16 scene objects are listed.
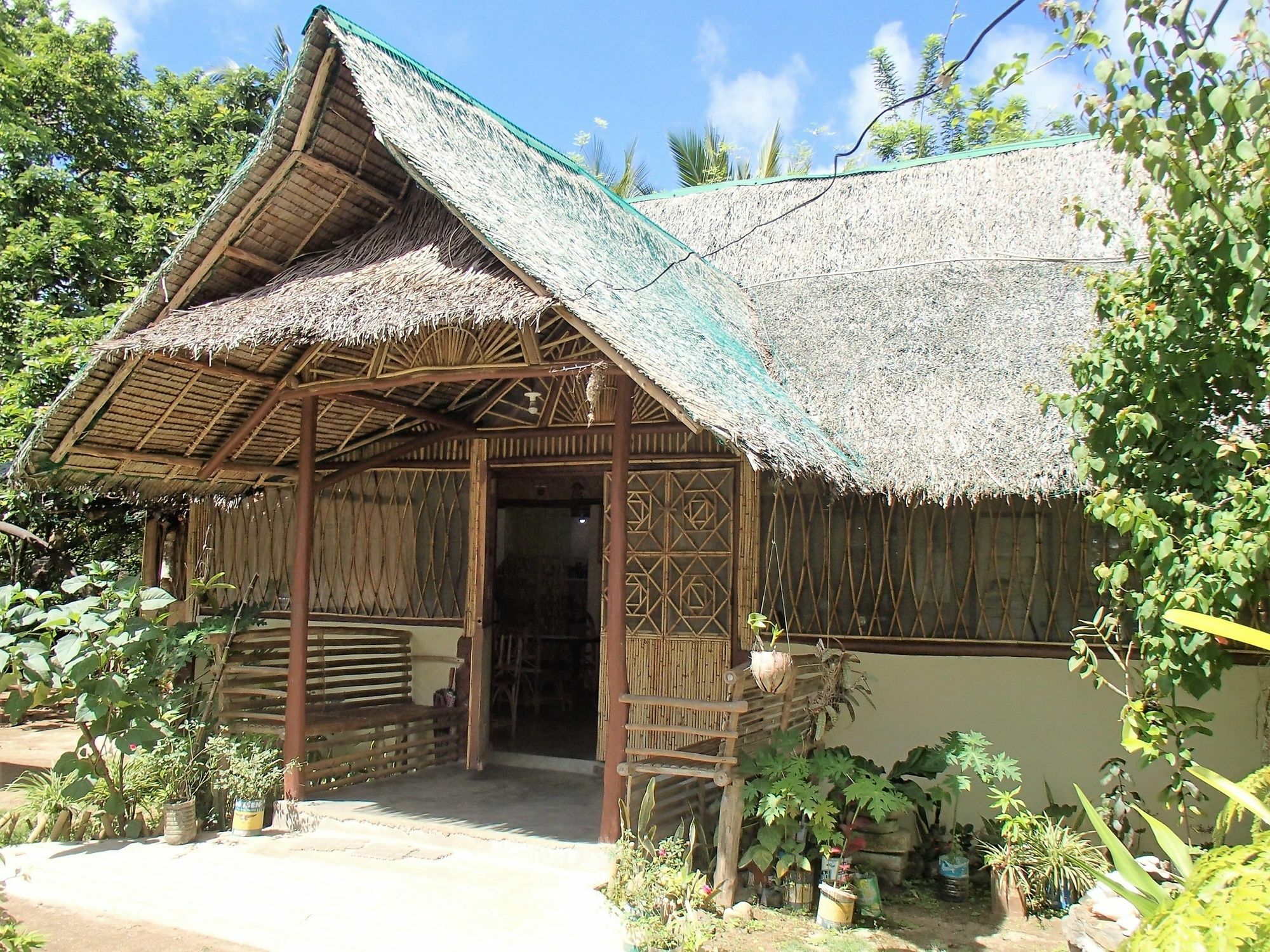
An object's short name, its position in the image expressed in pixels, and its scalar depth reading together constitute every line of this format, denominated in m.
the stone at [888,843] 4.91
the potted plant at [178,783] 5.19
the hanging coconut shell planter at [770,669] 4.29
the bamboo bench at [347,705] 5.93
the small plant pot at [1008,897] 4.64
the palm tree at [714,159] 17.25
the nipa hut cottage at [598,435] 4.87
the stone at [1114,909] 3.48
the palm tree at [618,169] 18.67
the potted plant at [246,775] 5.38
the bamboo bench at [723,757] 4.45
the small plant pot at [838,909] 4.29
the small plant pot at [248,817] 5.37
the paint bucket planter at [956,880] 4.87
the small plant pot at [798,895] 4.45
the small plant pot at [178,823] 5.18
